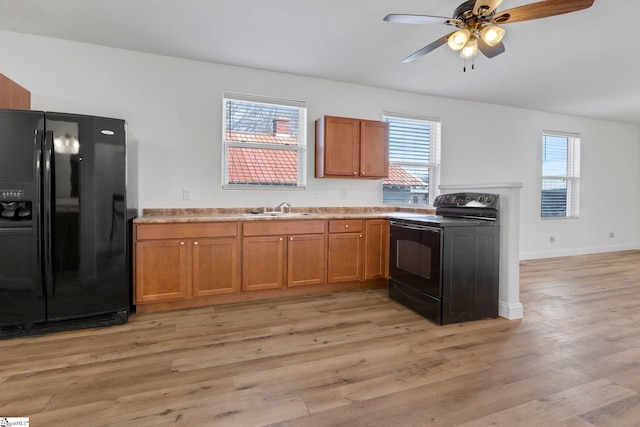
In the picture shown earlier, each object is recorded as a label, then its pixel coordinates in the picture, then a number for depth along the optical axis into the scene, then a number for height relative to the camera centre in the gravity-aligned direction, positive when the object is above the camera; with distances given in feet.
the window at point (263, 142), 12.51 +2.38
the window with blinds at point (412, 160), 15.34 +2.10
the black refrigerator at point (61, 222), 7.89 -0.60
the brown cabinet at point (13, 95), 8.58 +2.98
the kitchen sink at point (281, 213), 10.76 -0.50
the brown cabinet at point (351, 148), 12.67 +2.19
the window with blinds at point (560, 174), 19.10 +1.76
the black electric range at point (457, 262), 8.87 -1.74
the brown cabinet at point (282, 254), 10.57 -1.84
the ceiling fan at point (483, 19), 6.78 +4.22
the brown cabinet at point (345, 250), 11.65 -1.82
